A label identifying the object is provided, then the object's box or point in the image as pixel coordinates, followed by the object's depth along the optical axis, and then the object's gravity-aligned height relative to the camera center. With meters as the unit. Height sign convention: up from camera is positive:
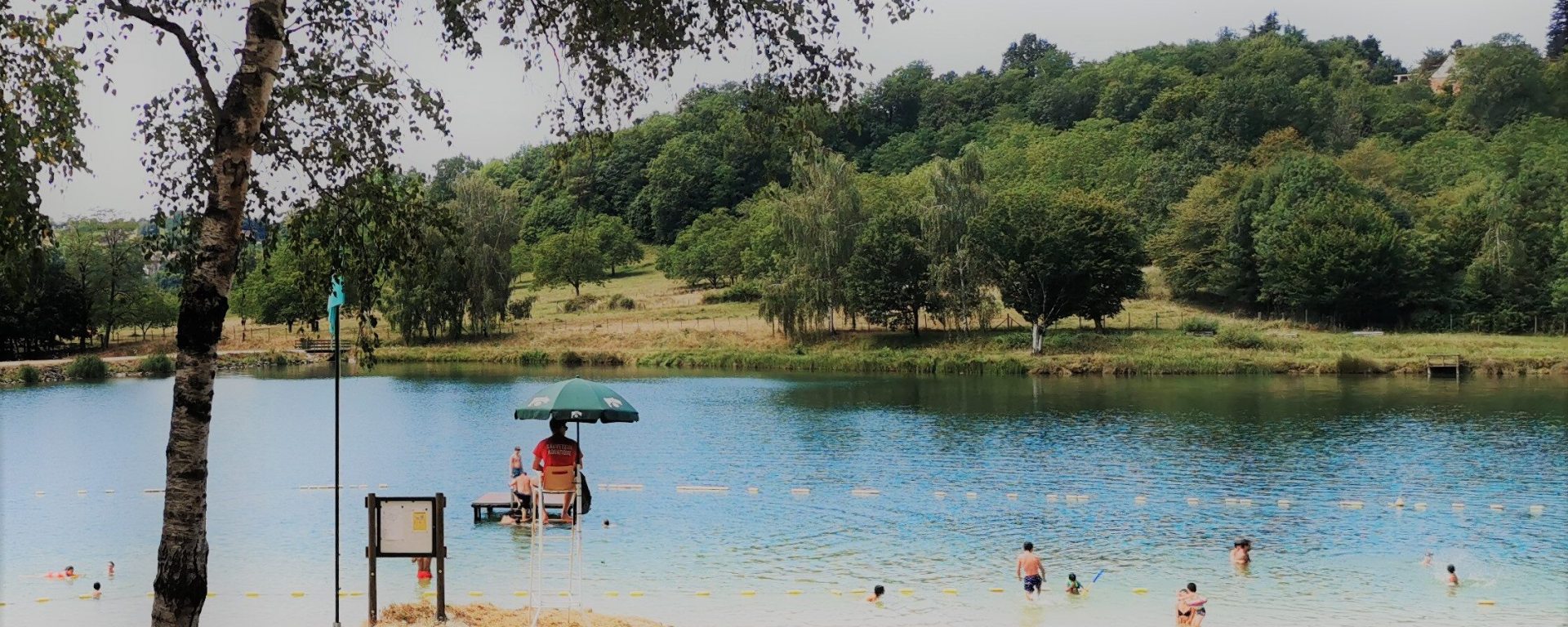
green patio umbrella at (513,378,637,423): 17.88 -1.00
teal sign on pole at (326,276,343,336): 15.18 +0.43
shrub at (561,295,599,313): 114.05 +2.85
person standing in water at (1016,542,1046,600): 21.91 -4.20
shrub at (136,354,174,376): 85.12 -1.92
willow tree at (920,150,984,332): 86.19 +6.44
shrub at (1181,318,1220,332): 88.67 +0.42
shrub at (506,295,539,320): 102.62 +2.16
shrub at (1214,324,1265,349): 81.75 -0.49
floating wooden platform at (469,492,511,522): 28.98 -3.88
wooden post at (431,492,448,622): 15.70 -2.64
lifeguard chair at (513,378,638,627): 16.38 -1.21
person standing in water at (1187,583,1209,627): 19.70 -4.34
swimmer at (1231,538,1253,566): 24.64 -4.35
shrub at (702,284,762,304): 114.25 +3.59
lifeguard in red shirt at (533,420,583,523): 16.44 -1.55
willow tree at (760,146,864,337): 88.62 +6.32
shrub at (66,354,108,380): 80.31 -2.02
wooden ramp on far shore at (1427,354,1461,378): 72.69 -2.10
